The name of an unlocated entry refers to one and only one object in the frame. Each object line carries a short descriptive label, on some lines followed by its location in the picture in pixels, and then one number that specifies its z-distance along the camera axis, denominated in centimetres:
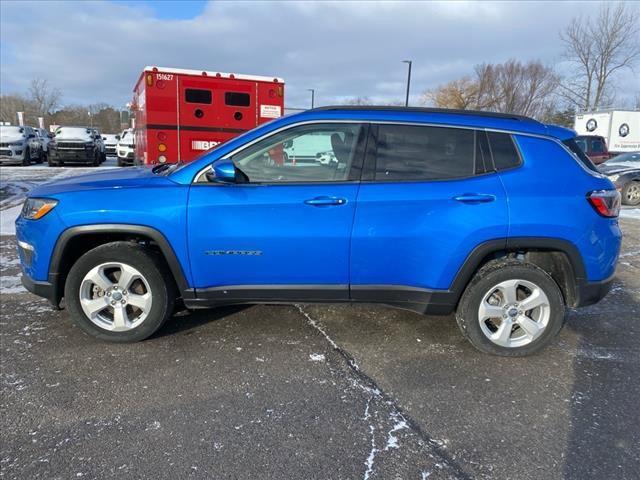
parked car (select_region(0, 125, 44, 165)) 2023
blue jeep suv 345
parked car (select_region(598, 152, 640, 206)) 1261
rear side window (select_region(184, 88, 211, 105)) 886
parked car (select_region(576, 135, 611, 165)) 1741
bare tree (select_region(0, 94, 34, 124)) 7800
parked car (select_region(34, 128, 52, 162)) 2436
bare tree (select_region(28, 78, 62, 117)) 7771
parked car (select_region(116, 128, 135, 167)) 2180
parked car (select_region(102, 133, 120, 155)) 3370
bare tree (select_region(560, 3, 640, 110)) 3766
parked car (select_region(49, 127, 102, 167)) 2042
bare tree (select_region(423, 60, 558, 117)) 5072
